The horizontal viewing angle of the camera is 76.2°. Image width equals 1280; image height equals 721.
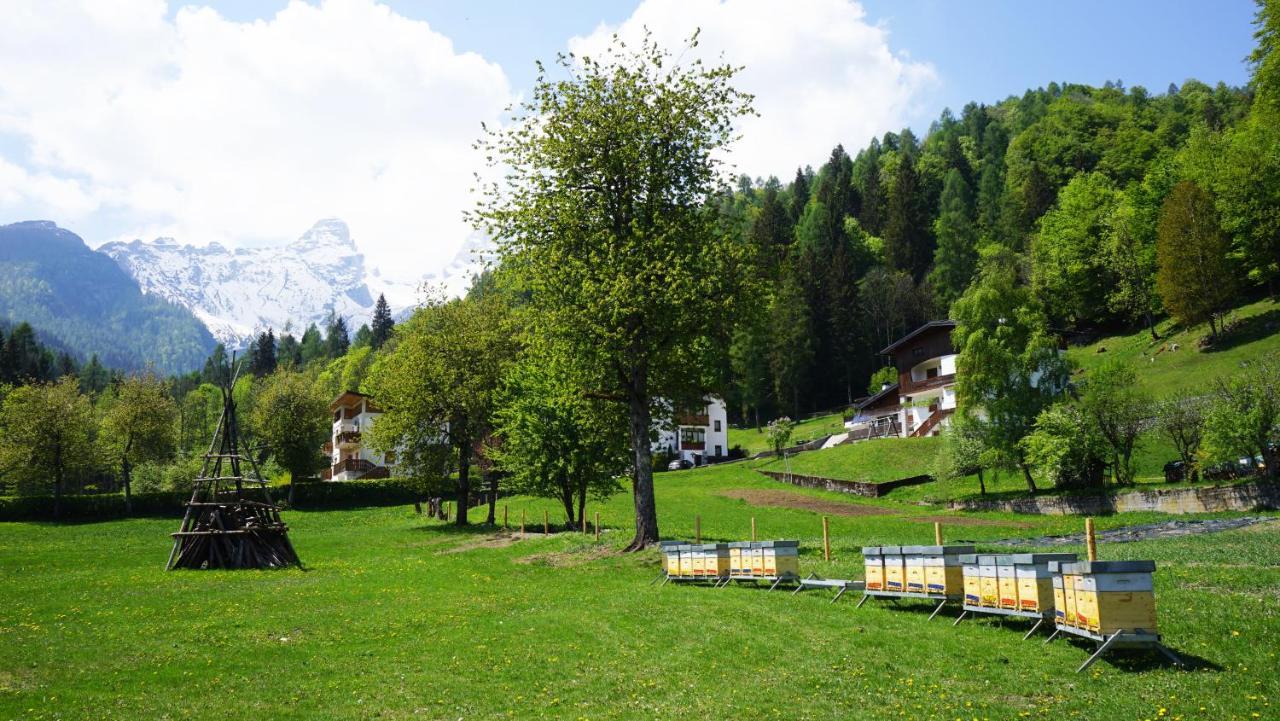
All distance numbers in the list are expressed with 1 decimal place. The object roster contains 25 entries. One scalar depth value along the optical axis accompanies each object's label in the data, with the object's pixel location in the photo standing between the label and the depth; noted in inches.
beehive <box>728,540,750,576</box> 929.5
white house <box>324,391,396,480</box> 4256.9
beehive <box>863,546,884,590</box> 749.3
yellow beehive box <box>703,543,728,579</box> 949.8
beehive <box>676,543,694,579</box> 995.9
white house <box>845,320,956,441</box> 3316.9
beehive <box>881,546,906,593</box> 727.7
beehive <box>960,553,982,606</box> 645.9
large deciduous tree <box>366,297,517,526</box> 2116.1
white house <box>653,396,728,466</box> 4042.8
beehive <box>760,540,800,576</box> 876.0
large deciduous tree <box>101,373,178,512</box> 3026.6
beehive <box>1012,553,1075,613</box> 580.1
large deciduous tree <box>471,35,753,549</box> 1227.2
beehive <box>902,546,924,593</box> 708.7
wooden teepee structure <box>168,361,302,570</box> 1331.2
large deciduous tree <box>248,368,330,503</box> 2997.0
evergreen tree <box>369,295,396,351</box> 7150.6
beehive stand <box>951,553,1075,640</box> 577.0
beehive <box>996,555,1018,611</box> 605.6
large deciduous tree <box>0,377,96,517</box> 2723.9
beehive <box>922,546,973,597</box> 682.2
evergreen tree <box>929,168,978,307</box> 5044.3
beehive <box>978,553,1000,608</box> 624.4
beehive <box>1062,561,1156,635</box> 492.7
